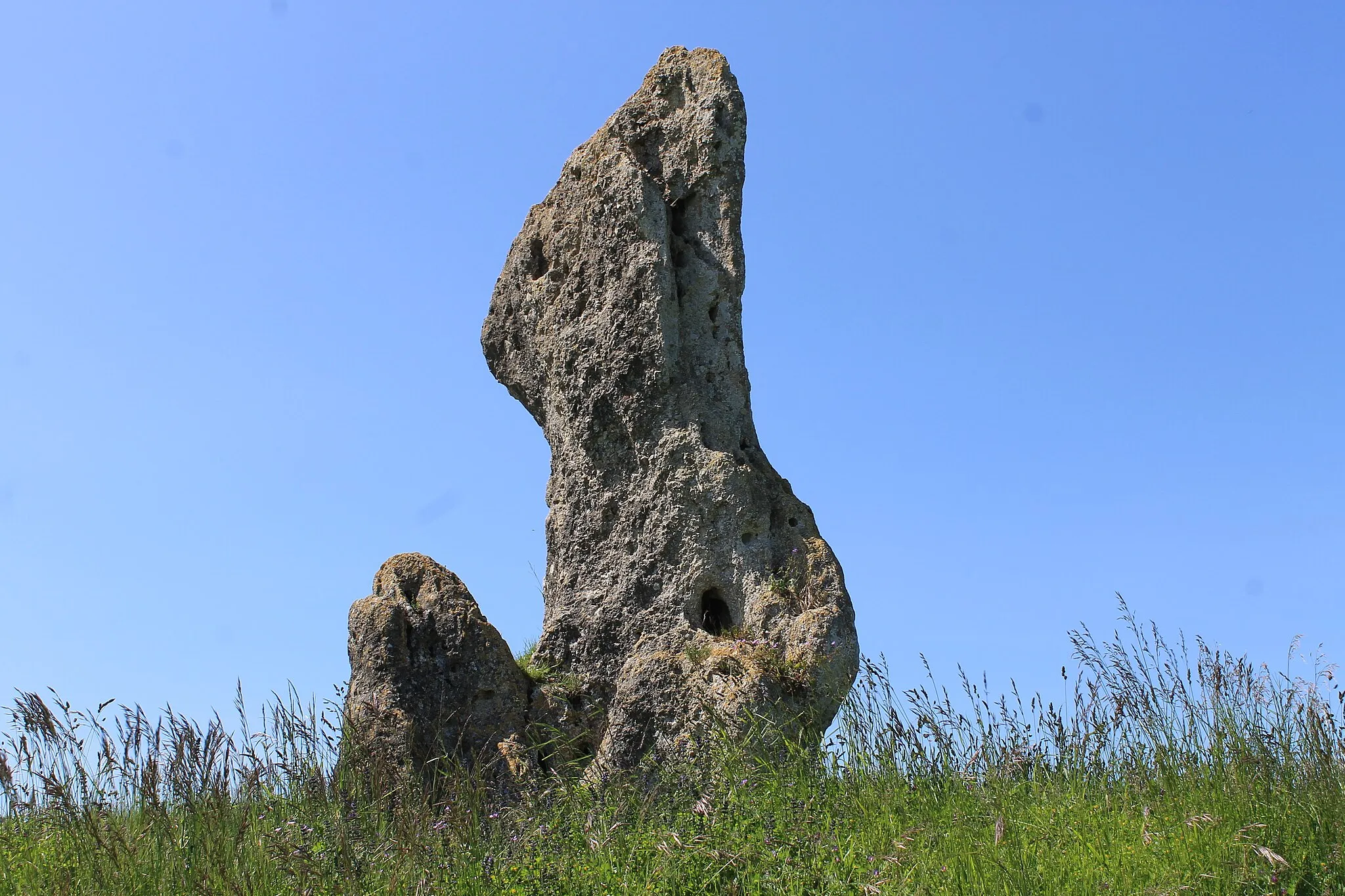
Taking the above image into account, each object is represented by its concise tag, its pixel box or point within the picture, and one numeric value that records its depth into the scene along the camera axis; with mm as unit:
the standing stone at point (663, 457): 8367
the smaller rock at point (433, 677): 8484
